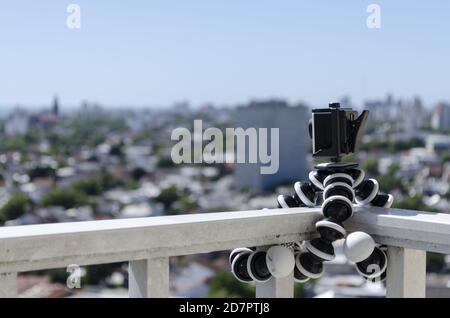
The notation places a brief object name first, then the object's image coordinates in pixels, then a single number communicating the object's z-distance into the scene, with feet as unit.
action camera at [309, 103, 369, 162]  5.65
